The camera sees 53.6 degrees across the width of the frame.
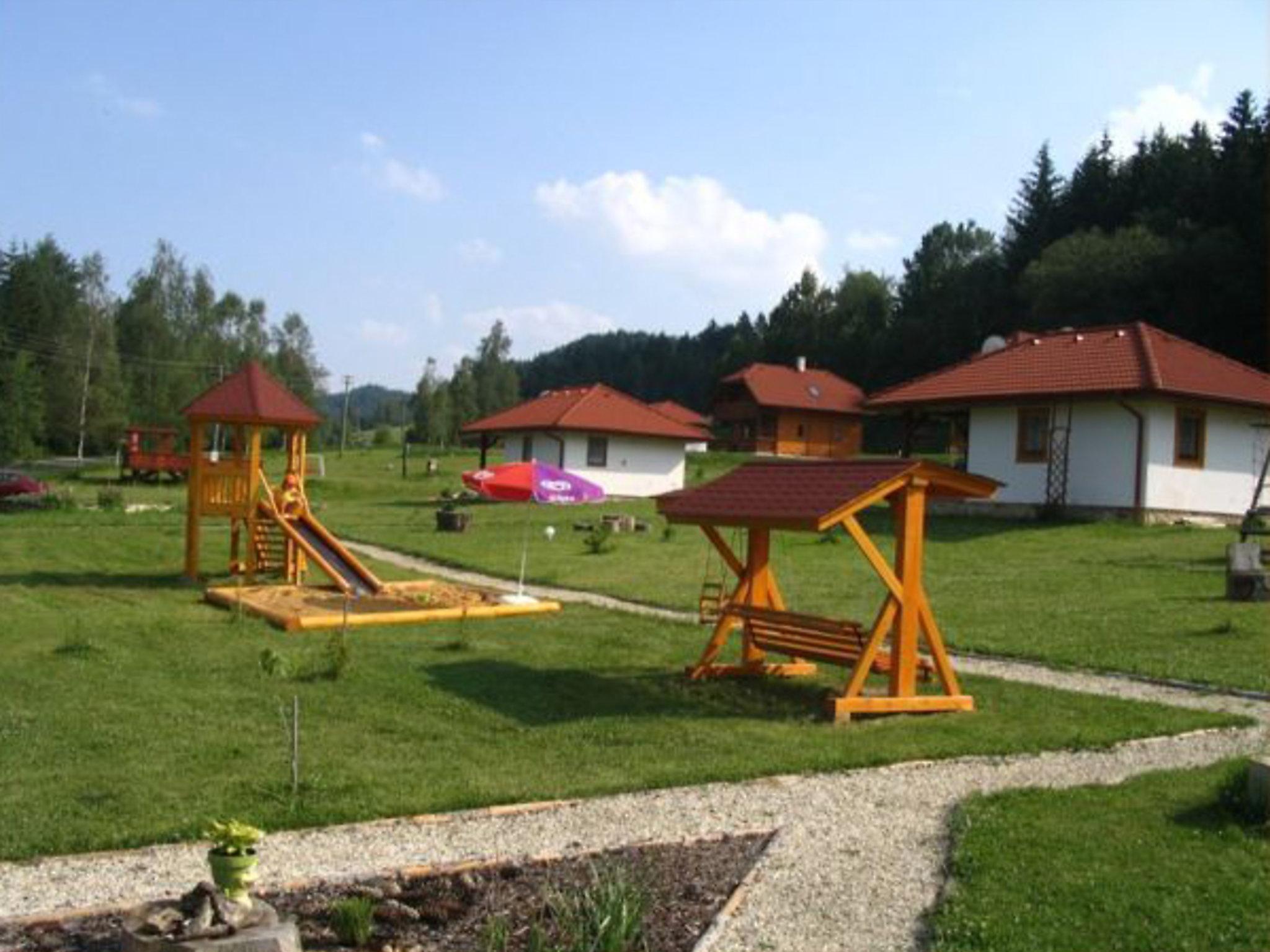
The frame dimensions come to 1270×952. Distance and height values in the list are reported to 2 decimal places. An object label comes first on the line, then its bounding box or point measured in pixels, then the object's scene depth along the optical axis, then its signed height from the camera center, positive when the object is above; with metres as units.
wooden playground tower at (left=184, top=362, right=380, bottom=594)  20.00 -0.65
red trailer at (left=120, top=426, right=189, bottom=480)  47.31 -0.55
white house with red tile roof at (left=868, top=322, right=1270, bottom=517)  25.86 +1.45
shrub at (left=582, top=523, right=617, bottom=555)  24.27 -1.50
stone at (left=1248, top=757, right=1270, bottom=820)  6.64 -1.55
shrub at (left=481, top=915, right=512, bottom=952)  4.93 -1.89
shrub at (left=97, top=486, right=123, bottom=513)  34.66 -1.63
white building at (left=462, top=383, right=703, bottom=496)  41.50 +0.90
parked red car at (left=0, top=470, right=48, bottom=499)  38.16 -1.43
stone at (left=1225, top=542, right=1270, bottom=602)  15.83 -1.02
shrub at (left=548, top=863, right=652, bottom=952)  4.88 -1.82
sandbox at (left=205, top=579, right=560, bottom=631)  15.52 -2.00
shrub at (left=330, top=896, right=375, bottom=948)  5.08 -1.90
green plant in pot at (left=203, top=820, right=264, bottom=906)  5.04 -1.66
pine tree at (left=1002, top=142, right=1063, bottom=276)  76.12 +16.80
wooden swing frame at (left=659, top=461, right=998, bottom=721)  10.27 -1.24
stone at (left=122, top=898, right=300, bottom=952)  4.56 -1.79
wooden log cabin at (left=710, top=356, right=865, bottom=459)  65.19 +3.32
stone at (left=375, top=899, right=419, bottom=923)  5.39 -1.97
